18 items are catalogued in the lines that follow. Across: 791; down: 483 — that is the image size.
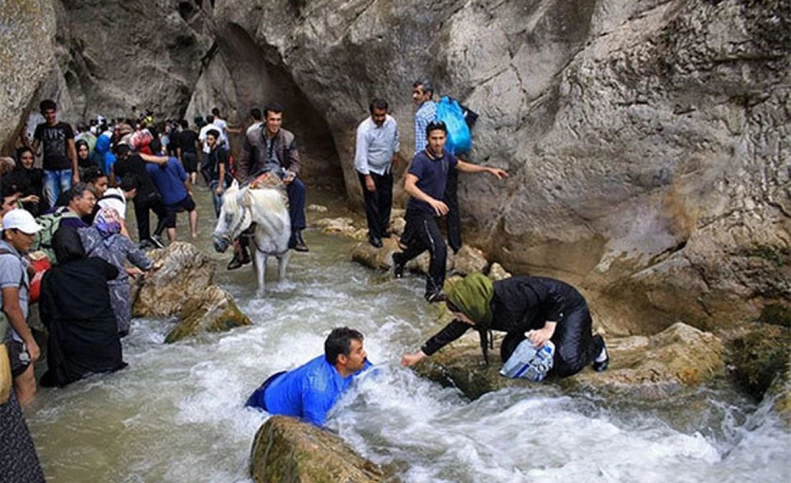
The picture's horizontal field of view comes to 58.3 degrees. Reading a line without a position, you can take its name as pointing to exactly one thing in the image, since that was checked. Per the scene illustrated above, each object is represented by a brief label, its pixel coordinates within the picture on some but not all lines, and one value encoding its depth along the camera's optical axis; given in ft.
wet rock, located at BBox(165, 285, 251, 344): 22.52
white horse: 25.43
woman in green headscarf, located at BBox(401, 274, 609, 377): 16.12
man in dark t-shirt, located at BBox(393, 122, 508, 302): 23.95
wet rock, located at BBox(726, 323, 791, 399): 16.74
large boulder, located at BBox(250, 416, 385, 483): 12.59
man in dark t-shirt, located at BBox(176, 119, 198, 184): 52.80
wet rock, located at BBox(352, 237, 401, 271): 29.91
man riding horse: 26.91
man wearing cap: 16.20
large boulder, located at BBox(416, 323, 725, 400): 16.61
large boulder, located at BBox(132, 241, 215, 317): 24.79
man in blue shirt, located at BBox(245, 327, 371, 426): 15.06
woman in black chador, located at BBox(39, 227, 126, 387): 18.72
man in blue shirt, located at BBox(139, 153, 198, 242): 31.58
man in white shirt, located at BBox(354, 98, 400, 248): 29.68
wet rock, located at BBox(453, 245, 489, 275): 27.91
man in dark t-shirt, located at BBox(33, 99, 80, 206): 31.96
